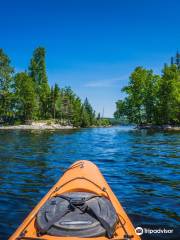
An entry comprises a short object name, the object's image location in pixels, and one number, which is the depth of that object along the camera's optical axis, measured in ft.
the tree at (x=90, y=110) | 252.52
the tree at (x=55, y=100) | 184.70
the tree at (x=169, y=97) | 129.96
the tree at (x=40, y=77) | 181.70
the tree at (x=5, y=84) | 148.47
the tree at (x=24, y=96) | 157.36
